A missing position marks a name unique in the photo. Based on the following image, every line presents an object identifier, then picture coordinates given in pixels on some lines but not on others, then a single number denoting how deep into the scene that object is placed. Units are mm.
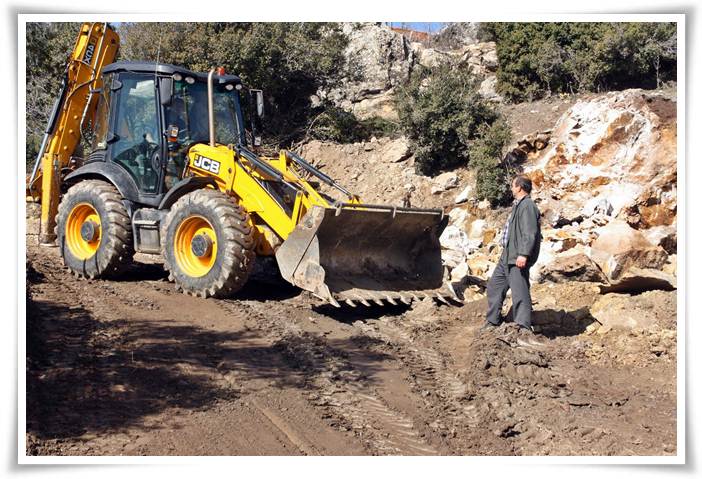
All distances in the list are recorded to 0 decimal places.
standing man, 7776
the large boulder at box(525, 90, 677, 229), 11578
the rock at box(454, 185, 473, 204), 14133
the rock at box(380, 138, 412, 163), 16234
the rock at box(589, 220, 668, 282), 9570
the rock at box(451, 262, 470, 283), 10147
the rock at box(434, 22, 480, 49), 23639
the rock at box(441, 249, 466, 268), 11234
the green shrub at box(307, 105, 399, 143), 18328
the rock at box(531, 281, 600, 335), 8477
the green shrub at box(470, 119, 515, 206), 13609
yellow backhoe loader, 8789
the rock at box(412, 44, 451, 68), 18306
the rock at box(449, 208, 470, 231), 13469
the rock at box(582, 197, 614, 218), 11703
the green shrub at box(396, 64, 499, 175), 15023
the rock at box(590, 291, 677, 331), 7988
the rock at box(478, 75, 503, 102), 17625
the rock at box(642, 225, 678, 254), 10375
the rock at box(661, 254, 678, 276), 9653
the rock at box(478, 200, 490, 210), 13602
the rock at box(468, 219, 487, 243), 12885
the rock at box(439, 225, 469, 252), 12266
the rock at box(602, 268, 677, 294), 8766
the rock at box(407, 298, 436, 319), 8797
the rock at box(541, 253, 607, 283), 9656
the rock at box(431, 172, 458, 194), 14805
